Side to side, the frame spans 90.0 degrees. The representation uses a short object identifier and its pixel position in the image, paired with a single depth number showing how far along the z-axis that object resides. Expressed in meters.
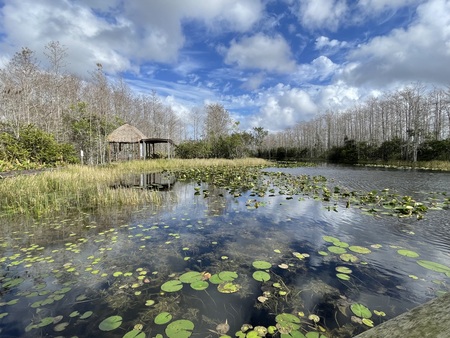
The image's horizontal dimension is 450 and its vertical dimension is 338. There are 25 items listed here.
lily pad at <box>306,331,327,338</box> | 2.13
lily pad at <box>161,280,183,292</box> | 2.90
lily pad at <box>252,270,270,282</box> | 3.15
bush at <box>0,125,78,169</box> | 11.09
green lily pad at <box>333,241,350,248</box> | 4.27
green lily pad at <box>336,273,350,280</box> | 3.18
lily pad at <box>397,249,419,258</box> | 3.85
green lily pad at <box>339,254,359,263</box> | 3.72
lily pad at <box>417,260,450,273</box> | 3.32
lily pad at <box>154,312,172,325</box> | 2.32
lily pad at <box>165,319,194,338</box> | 2.15
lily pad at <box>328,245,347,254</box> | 4.02
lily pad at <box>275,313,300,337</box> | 2.21
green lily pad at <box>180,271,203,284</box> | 3.12
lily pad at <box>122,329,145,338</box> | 2.12
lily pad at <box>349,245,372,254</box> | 4.01
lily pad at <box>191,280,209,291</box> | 2.94
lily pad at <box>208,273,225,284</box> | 3.08
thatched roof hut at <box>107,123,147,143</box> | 23.34
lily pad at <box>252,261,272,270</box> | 3.48
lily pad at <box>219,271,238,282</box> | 3.15
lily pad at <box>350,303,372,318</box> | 2.44
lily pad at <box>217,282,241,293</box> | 2.90
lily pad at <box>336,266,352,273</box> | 3.37
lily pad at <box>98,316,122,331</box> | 2.28
